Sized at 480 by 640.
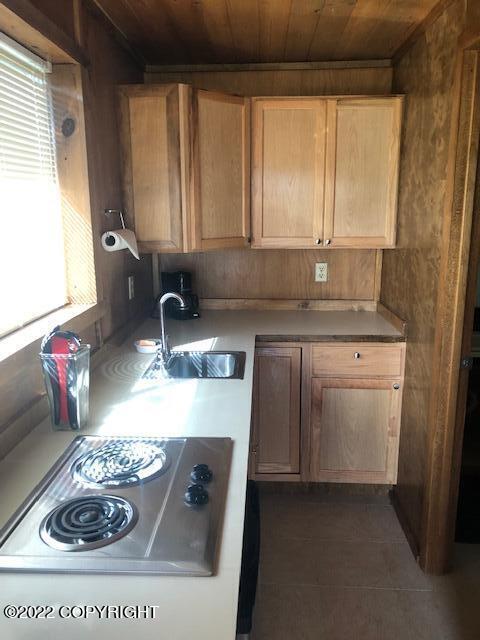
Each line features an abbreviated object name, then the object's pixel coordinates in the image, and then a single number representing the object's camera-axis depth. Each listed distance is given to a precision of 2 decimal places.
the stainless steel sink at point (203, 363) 2.17
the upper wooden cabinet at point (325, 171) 2.53
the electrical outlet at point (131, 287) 2.52
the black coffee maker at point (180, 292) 2.85
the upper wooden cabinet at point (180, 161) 2.31
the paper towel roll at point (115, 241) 2.06
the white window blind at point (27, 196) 1.52
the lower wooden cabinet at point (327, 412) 2.50
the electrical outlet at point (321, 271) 2.97
